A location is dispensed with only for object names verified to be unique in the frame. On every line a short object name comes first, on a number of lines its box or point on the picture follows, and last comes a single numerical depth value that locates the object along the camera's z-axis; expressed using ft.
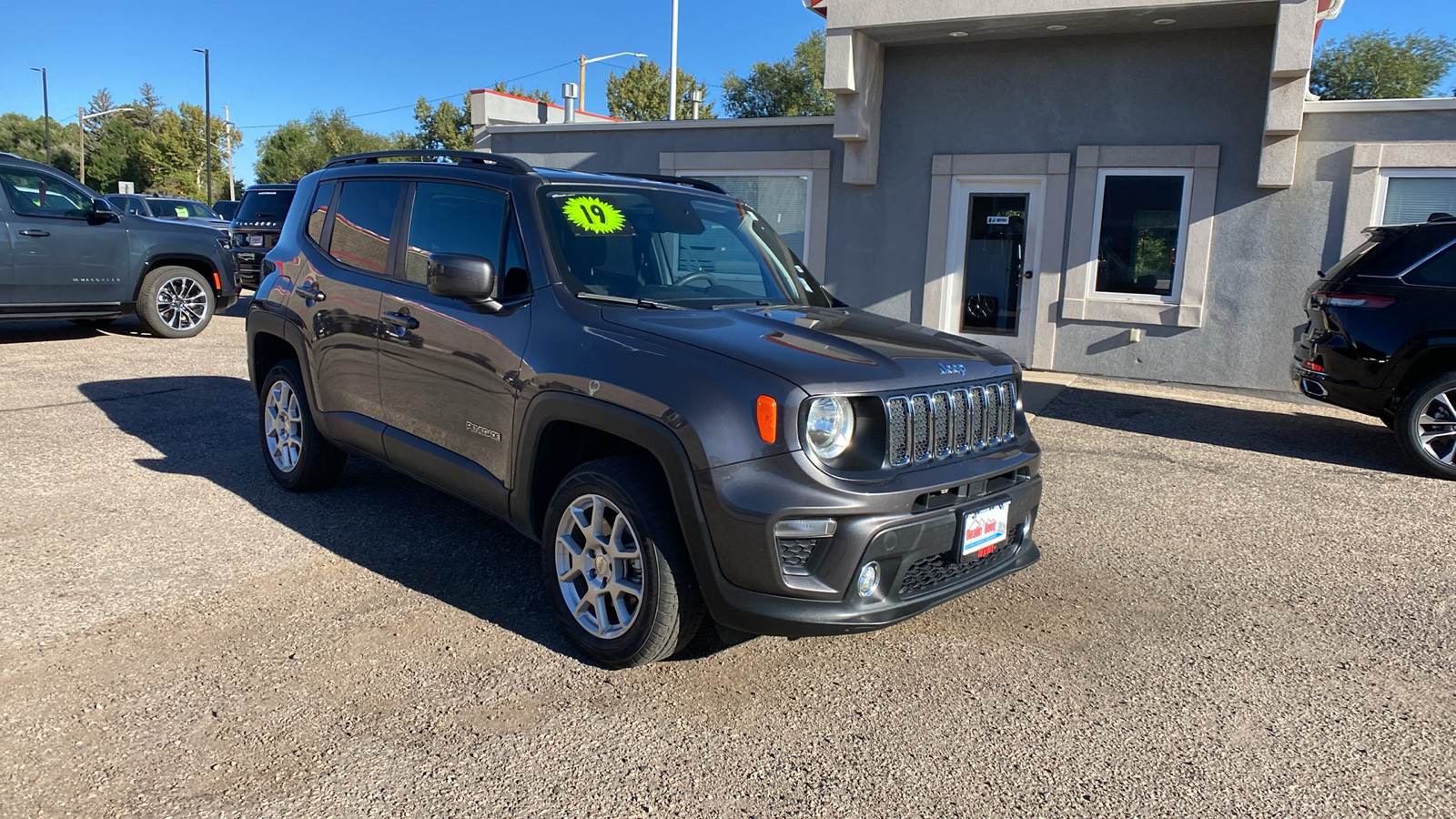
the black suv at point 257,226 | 51.85
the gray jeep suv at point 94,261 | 33.88
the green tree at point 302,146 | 208.74
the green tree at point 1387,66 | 128.98
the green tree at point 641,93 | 135.33
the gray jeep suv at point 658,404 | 10.28
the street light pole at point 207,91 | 156.76
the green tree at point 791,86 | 159.12
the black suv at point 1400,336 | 22.63
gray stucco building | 32.65
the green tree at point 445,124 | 169.37
